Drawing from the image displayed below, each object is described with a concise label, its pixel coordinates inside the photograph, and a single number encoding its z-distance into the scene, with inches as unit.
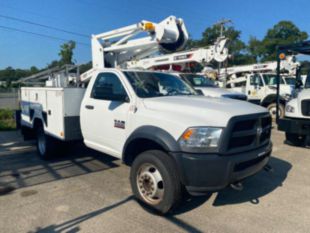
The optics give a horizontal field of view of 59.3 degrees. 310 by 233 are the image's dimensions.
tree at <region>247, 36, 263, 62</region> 2418.8
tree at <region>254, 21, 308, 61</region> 2410.2
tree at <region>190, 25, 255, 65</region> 2268.7
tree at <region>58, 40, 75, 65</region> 1849.2
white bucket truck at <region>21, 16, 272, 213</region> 125.8
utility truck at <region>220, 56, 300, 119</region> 509.4
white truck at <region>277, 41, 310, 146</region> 255.0
